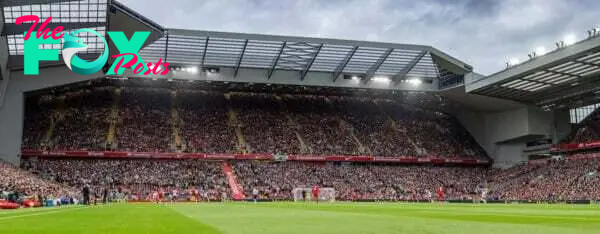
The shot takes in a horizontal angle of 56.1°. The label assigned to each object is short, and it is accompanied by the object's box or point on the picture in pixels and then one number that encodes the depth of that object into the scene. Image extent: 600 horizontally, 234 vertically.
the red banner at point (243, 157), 55.44
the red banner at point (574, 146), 63.04
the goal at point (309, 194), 53.09
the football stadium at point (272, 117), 49.59
